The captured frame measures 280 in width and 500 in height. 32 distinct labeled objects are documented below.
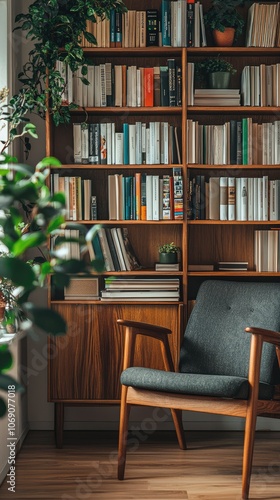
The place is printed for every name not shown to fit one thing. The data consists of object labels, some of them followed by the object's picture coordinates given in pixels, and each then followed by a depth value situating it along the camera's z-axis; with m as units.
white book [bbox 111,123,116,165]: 3.69
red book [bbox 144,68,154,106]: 3.69
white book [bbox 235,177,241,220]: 3.69
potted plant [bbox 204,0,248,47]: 3.62
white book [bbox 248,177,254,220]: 3.69
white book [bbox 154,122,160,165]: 3.69
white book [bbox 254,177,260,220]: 3.69
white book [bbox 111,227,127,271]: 3.68
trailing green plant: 3.29
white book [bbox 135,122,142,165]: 3.68
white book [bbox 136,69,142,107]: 3.69
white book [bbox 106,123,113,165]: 3.69
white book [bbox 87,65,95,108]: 3.66
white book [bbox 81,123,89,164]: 3.69
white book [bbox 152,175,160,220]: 3.66
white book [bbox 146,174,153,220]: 3.67
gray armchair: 2.75
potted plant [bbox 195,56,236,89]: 3.69
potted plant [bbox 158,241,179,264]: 3.69
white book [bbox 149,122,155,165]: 3.68
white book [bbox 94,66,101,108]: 3.66
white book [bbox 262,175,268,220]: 3.68
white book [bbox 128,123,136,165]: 3.68
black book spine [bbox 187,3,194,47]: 3.64
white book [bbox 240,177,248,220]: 3.68
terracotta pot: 3.67
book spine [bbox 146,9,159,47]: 3.67
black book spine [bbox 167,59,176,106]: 3.66
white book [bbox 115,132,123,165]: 3.69
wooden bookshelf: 3.54
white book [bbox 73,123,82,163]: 3.69
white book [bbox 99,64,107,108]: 3.66
